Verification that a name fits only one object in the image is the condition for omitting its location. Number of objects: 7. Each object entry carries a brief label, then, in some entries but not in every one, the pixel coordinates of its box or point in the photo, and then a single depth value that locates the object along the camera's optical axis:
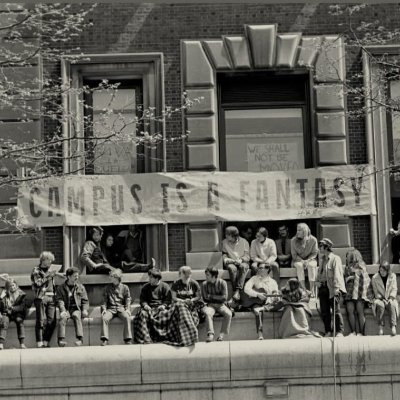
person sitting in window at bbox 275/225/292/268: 15.88
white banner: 16.09
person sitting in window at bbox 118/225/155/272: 16.12
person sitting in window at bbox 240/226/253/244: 16.33
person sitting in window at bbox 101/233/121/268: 16.38
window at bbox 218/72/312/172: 17.00
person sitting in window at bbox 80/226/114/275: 15.57
